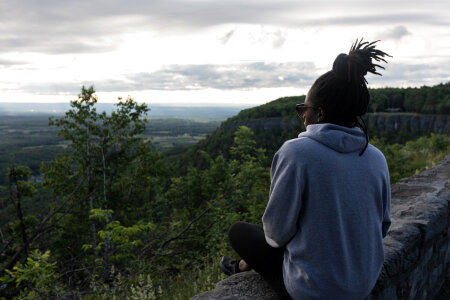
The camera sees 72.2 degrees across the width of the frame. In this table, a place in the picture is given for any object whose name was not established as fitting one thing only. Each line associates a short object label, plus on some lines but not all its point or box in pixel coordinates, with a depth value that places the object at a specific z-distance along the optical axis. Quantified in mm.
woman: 1256
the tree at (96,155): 10711
